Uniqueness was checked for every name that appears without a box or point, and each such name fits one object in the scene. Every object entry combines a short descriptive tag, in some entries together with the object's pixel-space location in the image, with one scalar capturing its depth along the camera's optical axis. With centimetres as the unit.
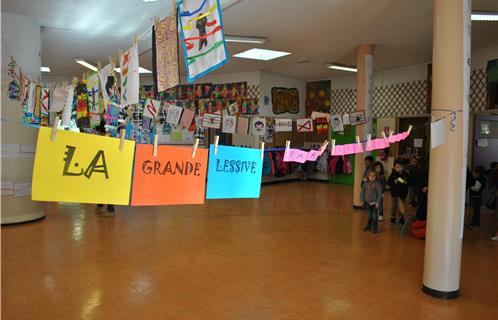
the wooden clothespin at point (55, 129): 199
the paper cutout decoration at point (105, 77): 396
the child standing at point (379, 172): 638
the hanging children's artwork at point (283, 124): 654
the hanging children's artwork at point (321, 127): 1086
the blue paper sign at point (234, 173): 270
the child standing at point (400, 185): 627
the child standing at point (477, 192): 630
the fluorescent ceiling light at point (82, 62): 982
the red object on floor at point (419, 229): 555
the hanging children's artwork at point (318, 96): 1170
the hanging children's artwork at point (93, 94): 480
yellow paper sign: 204
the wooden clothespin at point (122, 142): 224
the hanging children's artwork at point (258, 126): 670
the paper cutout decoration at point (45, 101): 585
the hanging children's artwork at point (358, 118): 726
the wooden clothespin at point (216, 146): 262
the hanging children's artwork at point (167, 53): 327
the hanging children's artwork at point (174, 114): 592
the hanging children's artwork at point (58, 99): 501
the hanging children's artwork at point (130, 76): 344
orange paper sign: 237
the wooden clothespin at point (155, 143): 235
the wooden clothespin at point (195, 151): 249
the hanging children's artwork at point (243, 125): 673
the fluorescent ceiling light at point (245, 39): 696
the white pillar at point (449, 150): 346
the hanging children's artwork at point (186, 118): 601
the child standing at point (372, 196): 591
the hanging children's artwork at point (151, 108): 571
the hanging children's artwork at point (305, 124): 668
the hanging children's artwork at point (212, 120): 651
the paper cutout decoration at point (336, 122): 698
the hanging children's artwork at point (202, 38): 295
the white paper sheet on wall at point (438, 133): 347
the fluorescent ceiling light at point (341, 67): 935
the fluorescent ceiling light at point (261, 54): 862
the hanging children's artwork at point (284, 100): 1115
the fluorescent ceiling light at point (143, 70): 1100
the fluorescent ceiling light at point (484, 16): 532
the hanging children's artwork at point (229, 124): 652
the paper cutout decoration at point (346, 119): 736
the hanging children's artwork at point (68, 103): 463
